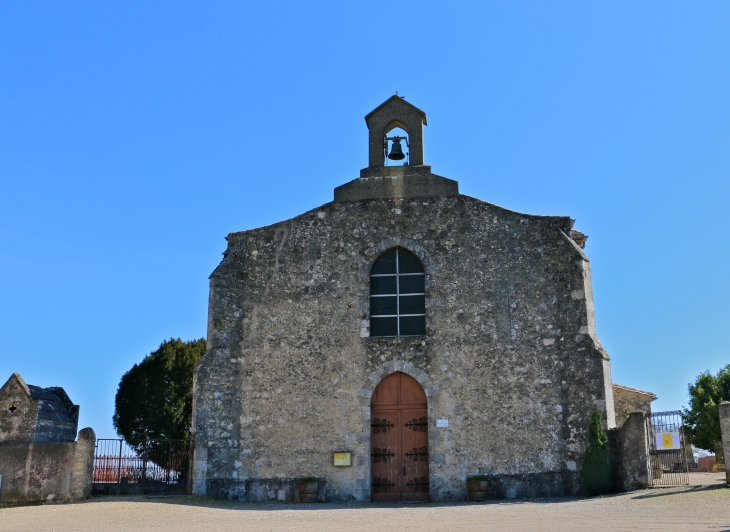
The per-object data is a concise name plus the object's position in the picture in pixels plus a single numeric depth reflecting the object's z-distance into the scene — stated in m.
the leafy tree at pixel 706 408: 30.58
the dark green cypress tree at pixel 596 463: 15.37
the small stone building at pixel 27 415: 16.08
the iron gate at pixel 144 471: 17.14
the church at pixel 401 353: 16.42
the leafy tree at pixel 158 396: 29.09
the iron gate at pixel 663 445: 15.67
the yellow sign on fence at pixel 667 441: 15.86
